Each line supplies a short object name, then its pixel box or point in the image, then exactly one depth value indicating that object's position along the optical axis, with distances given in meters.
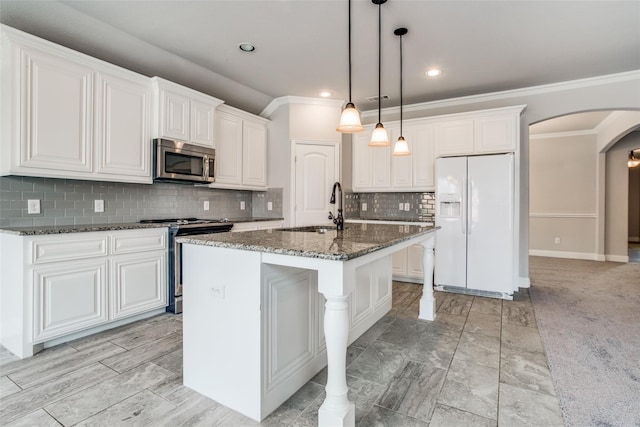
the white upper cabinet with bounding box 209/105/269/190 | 4.18
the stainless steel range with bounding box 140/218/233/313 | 3.22
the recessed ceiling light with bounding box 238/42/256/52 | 3.20
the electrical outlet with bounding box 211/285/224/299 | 1.81
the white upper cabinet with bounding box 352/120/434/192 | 4.63
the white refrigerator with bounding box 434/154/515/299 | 3.88
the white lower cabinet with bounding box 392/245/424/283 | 4.60
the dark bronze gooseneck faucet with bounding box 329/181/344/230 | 2.76
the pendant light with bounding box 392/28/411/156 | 3.13
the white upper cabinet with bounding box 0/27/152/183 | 2.38
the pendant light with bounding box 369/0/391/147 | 2.75
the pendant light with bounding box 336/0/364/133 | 2.30
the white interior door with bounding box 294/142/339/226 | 4.74
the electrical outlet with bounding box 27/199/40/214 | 2.73
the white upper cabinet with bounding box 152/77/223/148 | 3.31
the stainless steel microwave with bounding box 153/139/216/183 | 3.30
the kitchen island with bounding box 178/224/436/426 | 1.55
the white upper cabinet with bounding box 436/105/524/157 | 4.04
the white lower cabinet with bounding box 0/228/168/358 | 2.35
